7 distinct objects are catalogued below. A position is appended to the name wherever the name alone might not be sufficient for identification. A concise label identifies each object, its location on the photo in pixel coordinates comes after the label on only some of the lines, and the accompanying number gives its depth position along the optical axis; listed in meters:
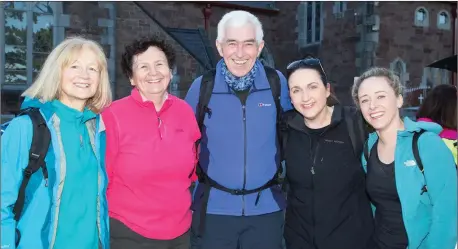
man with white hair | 3.37
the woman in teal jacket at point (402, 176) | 2.83
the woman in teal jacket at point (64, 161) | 2.54
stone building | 11.44
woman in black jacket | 3.22
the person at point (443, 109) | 4.55
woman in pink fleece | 3.13
